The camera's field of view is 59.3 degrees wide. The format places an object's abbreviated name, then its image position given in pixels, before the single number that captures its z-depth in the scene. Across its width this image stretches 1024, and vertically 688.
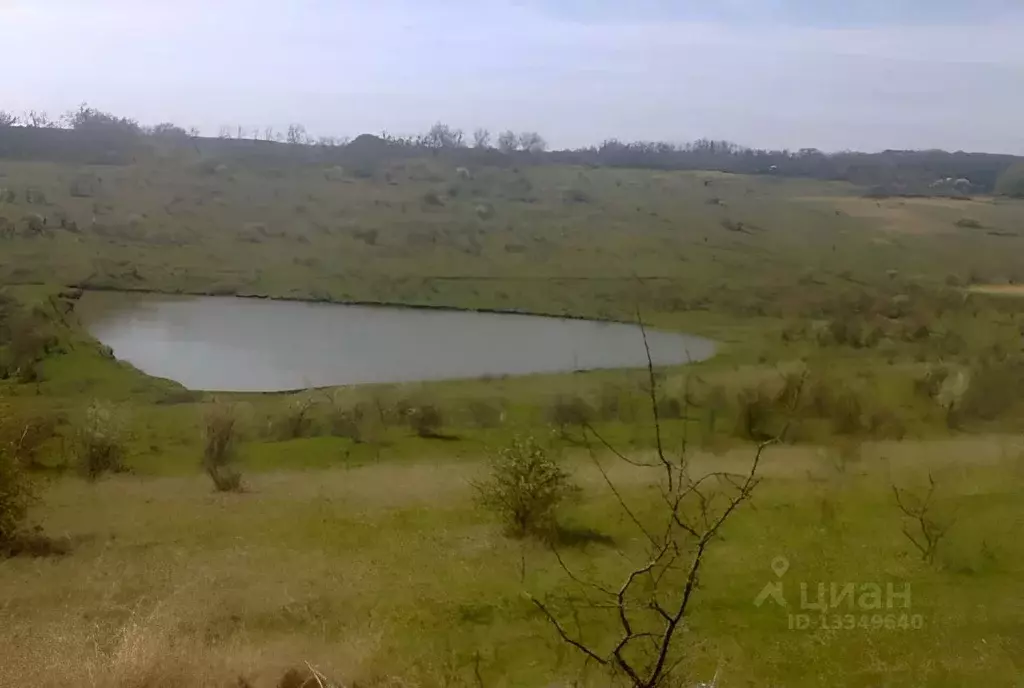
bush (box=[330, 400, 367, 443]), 18.69
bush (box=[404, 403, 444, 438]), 18.88
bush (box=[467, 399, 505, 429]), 19.67
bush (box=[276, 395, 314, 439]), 18.83
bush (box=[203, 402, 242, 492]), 13.48
